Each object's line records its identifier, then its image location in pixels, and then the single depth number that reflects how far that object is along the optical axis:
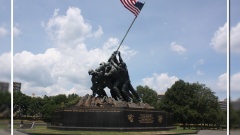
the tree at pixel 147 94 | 59.77
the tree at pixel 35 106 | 62.20
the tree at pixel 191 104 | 43.41
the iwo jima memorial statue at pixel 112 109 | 19.92
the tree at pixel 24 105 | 59.02
